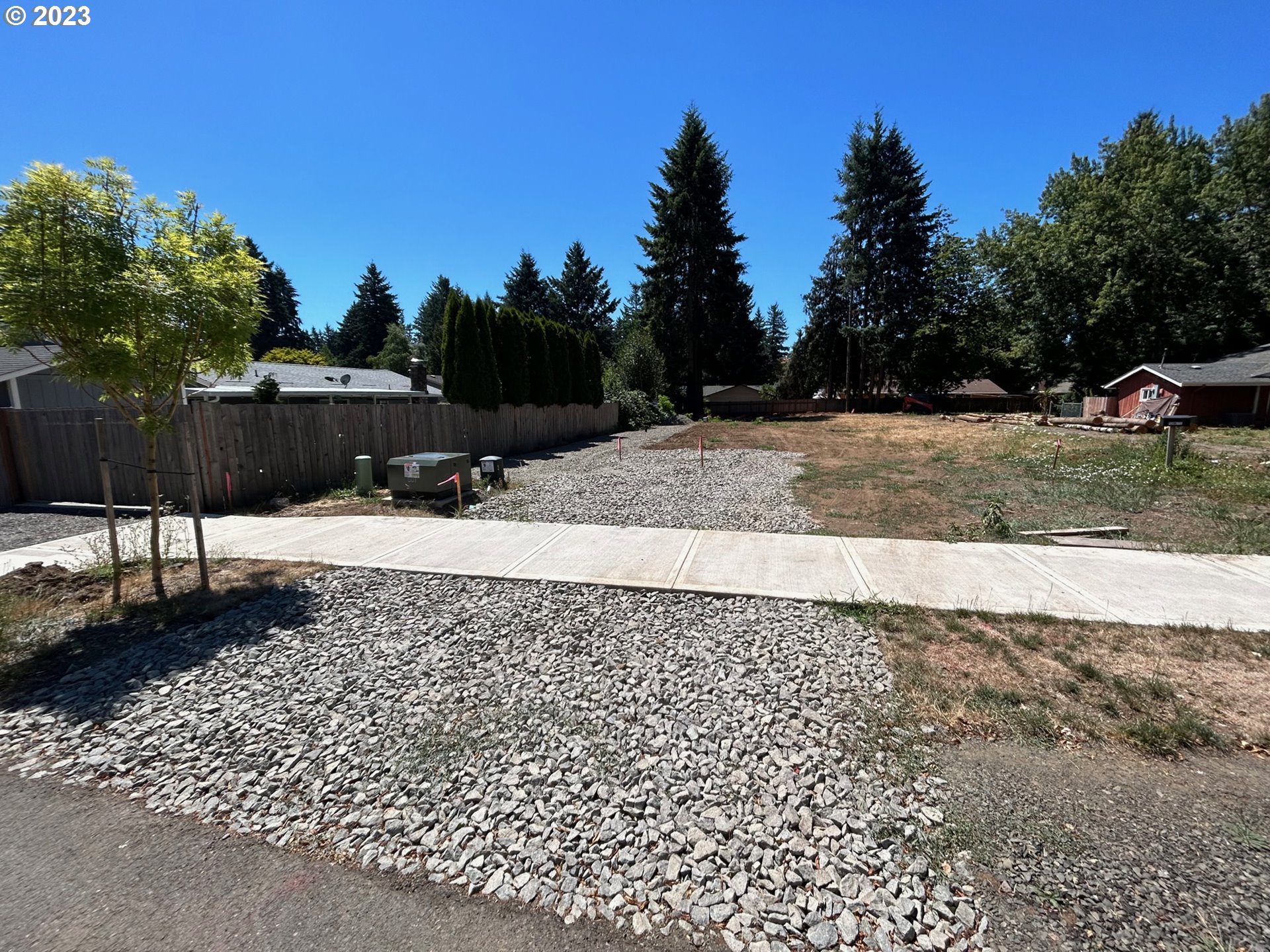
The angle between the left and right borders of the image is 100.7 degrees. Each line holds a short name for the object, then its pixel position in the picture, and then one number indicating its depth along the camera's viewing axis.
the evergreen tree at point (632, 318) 41.47
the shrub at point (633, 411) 30.36
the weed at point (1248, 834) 2.31
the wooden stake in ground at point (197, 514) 5.01
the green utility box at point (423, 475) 8.95
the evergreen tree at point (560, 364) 22.23
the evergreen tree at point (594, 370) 25.33
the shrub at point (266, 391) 13.23
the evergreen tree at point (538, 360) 20.47
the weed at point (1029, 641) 4.05
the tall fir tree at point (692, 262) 38.12
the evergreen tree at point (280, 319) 54.16
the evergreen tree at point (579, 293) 51.28
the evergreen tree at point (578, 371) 24.05
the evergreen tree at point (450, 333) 15.78
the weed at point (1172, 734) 2.95
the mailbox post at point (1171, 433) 11.16
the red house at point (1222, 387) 24.05
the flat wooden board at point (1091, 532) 6.93
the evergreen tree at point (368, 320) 56.97
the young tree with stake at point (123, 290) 4.13
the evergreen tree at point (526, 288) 50.56
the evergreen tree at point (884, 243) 40.88
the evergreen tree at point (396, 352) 49.41
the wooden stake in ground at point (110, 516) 4.86
